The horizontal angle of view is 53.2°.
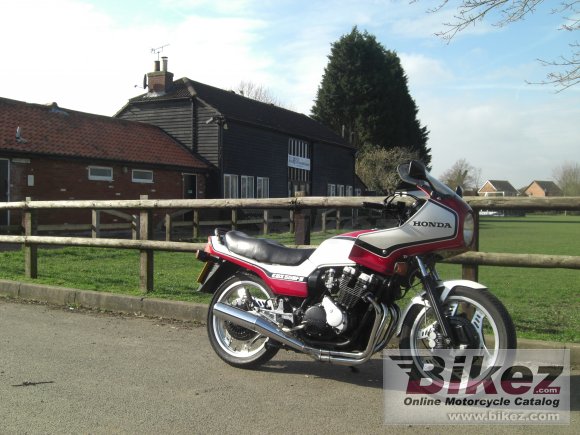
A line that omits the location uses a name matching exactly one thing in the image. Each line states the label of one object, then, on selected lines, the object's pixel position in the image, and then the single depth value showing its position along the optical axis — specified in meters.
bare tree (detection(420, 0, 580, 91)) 7.30
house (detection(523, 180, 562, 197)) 114.94
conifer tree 53.69
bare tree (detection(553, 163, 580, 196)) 83.19
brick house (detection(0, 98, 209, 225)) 20.44
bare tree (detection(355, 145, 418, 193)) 50.81
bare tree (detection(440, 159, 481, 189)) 77.88
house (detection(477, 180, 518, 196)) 119.76
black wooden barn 30.23
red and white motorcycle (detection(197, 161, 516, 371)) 3.98
